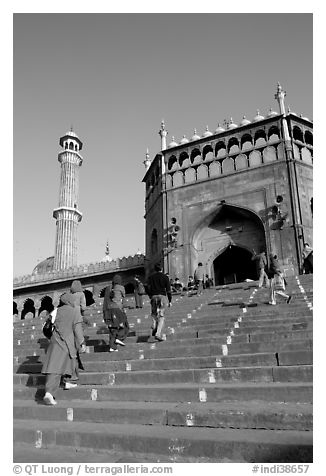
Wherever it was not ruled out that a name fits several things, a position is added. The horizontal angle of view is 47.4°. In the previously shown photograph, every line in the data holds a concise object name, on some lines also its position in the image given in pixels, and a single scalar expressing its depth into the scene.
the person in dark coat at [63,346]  4.77
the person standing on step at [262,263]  11.18
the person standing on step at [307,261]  14.45
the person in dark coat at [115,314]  6.73
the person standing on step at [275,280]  8.66
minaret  35.03
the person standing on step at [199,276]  14.55
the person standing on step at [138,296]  13.20
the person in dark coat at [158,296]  6.76
